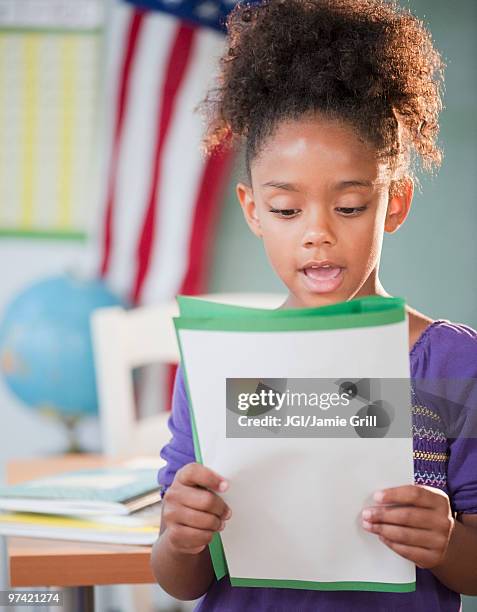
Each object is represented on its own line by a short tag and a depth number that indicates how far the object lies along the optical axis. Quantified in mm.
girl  1717
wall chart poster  5723
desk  1913
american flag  5383
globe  4977
